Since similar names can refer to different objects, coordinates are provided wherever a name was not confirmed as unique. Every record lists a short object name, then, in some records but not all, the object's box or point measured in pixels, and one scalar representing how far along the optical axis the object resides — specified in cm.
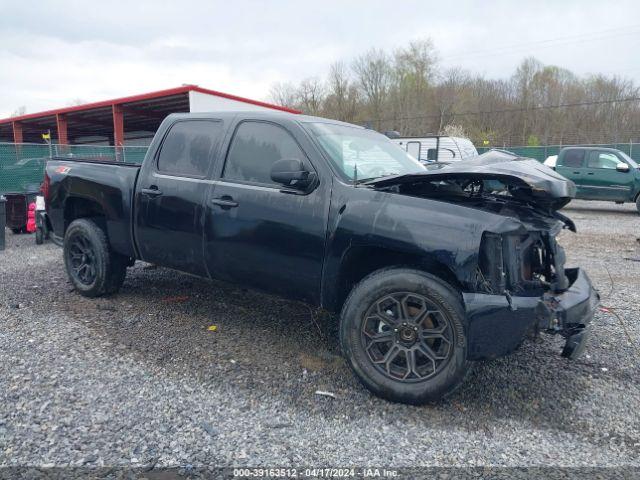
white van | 1930
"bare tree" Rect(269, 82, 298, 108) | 4888
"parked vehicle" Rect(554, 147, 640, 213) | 1307
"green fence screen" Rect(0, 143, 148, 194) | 1195
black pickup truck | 295
